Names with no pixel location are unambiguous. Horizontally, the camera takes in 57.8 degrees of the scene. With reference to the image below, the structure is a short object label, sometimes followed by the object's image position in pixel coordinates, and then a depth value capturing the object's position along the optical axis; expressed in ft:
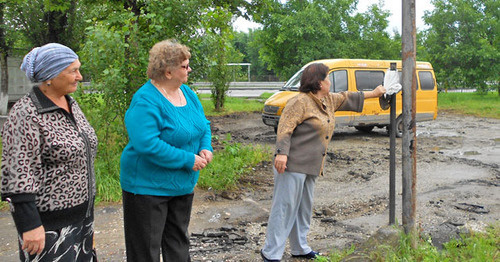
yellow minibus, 40.04
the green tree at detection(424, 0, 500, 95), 76.28
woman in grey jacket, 12.60
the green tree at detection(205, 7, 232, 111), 23.66
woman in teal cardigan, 9.46
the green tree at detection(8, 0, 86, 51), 51.93
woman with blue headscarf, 7.61
